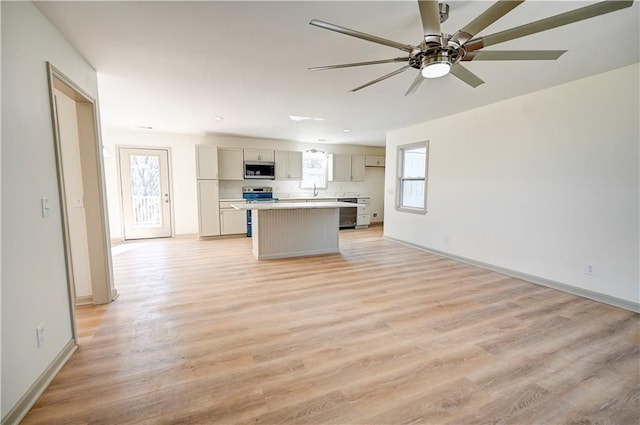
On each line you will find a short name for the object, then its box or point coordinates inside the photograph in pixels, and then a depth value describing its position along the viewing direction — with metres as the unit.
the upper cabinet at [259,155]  6.58
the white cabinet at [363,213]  7.62
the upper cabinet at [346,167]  7.63
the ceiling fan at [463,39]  1.34
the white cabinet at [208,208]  6.14
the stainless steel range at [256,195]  6.58
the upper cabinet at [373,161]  8.03
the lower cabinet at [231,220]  6.35
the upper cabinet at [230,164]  6.39
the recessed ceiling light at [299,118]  4.60
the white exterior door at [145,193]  5.97
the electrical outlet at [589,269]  3.06
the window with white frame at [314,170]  7.63
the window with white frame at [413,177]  5.28
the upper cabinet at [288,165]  6.93
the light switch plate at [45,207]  1.79
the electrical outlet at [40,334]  1.70
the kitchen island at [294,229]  4.56
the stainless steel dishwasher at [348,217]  7.48
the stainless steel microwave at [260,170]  6.64
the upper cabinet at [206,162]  6.06
